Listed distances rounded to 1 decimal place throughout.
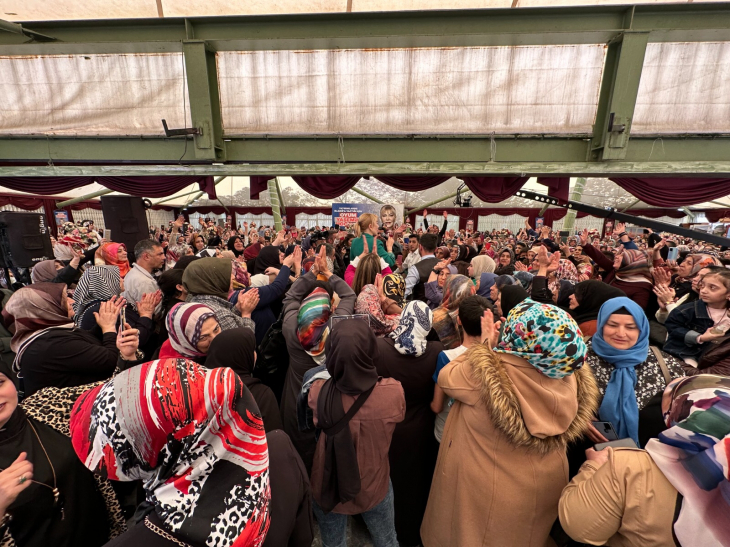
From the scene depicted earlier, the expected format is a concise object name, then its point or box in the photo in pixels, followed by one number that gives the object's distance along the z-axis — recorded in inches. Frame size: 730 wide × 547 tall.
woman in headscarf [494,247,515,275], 223.0
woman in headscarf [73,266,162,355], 97.1
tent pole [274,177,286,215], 772.0
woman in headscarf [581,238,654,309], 144.9
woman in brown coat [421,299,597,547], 49.4
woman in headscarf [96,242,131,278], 149.1
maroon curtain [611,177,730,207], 188.5
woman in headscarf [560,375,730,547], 32.0
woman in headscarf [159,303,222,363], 71.7
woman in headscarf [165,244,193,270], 249.8
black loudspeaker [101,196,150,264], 219.8
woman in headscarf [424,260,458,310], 150.2
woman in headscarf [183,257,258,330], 94.0
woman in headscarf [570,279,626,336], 93.7
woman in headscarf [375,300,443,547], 71.0
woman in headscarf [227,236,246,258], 265.2
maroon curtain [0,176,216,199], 209.5
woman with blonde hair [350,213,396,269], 181.9
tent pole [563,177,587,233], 441.7
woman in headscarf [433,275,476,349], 99.4
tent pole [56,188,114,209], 409.8
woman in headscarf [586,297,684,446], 63.4
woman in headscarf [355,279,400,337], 95.6
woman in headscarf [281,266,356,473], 78.4
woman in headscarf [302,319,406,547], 56.2
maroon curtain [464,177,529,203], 198.1
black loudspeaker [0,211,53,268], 173.3
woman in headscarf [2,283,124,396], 69.9
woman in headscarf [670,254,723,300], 147.9
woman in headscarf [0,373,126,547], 43.1
